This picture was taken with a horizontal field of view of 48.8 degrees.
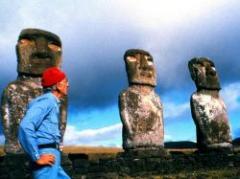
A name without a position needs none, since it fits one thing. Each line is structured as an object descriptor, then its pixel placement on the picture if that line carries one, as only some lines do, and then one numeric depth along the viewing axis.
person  2.18
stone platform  4.83
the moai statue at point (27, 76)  5.03
